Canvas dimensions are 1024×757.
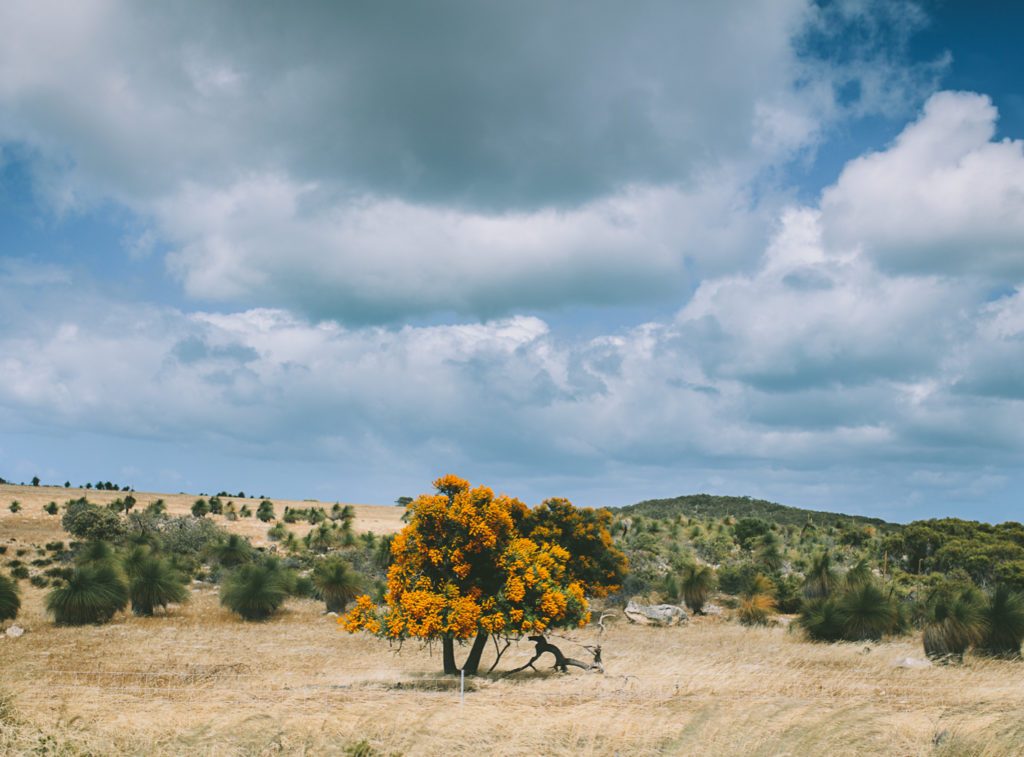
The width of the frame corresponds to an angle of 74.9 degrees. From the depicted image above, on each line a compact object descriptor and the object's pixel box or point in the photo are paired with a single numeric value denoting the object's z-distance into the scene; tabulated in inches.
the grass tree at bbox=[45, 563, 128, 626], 1082.1
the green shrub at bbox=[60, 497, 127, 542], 1962.4
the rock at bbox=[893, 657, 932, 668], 753.2
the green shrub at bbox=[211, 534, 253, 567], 1758.1
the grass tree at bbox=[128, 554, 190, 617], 1198.9
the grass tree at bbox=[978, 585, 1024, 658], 814.5
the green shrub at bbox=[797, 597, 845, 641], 1002.0
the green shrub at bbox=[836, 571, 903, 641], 992.9
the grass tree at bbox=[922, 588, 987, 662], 821.2
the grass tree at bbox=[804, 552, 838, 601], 1347.2
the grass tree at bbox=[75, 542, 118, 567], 1429.6
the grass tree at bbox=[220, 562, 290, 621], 1221.1
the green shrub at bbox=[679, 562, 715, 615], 1405.0
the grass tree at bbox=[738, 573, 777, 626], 1258.6
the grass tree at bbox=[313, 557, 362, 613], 1341.0
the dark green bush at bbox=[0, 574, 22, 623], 1041.5
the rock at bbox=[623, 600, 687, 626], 1283.2
